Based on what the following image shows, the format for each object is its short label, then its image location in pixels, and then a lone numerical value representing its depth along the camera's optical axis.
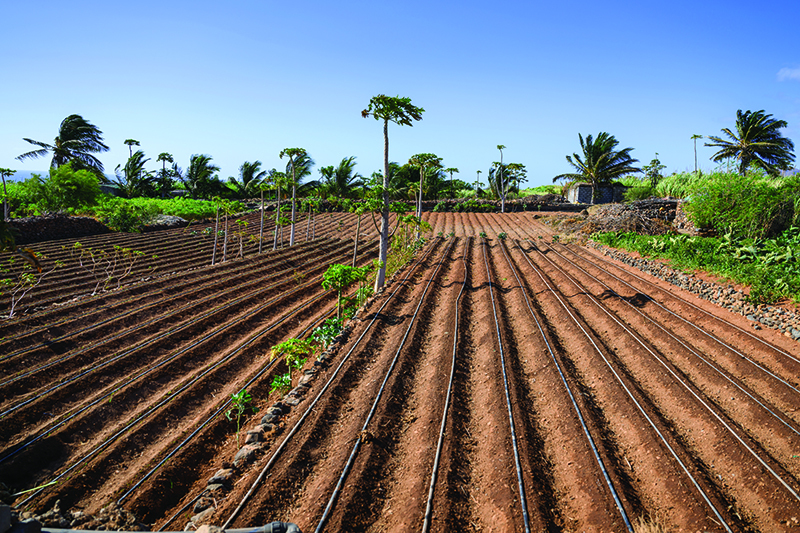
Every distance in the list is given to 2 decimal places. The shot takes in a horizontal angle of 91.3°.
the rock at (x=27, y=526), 3.26
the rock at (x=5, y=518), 3.16
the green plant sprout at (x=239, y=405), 7.36
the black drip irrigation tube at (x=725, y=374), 6.85
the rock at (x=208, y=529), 4.04
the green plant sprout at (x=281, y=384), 8.38
